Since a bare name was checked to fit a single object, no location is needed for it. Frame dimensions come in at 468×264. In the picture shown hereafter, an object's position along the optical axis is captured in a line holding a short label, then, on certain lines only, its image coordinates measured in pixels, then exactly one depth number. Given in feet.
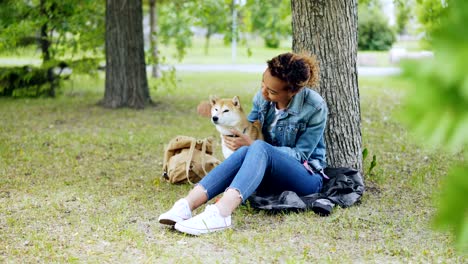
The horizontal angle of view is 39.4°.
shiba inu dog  15.78
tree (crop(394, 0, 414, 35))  44.30
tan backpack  18.25
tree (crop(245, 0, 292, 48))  38.88
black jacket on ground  14.97
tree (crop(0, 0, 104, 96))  37.81
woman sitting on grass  13.70
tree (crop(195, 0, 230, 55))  41.52
